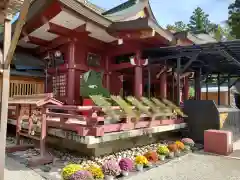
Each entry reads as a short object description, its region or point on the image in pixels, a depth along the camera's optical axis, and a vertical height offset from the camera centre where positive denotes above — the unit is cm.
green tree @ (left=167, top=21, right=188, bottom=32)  5091 +1743
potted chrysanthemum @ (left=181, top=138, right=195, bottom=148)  801 -179
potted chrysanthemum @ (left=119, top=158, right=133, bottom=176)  518 -175
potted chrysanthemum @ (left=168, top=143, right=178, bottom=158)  703 -181
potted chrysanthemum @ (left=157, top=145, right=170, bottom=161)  655 -180
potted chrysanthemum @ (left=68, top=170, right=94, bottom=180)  423 -163
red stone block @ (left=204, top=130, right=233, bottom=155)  730 -166
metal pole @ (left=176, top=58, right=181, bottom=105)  959 +73
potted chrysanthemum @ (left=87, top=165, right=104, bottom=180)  477 -175
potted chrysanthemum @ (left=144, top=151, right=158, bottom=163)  615 -181
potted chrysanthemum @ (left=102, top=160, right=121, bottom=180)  492 -177
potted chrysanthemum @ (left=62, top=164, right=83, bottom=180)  439 -159
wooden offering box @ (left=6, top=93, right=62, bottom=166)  604 -73
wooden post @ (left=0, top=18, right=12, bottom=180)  376 -12
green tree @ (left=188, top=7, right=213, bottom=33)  4556 +1660
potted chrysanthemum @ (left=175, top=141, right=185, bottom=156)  741 -180
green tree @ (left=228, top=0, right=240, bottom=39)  3091 +1182
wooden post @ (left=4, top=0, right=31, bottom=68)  306 +100
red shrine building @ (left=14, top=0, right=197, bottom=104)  792 +244
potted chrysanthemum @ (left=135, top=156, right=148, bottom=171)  552 -179
